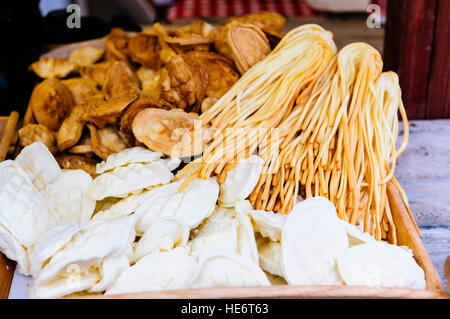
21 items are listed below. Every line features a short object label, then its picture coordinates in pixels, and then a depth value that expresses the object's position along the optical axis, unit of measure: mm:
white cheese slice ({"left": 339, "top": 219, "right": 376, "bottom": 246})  599
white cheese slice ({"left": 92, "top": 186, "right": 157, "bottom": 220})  645
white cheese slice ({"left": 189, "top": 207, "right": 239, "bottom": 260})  596
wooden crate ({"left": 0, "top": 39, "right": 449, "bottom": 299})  534
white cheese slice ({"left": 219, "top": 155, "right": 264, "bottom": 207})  646
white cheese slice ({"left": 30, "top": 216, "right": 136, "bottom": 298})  557
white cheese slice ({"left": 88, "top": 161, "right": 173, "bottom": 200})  652
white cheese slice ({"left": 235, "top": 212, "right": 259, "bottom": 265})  589
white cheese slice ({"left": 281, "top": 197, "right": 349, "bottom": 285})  571
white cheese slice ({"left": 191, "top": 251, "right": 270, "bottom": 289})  555
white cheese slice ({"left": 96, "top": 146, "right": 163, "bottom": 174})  677
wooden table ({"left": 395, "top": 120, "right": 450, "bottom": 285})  672
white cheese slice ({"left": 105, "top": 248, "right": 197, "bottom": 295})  561
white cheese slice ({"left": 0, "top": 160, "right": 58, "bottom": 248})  608
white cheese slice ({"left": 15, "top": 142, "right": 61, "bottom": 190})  683
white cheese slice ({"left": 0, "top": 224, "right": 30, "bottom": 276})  602
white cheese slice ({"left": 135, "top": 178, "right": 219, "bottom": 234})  626
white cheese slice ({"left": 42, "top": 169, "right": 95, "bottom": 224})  654
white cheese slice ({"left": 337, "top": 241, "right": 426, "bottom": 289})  561
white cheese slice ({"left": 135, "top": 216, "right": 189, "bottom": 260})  593
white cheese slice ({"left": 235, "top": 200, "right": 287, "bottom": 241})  601
